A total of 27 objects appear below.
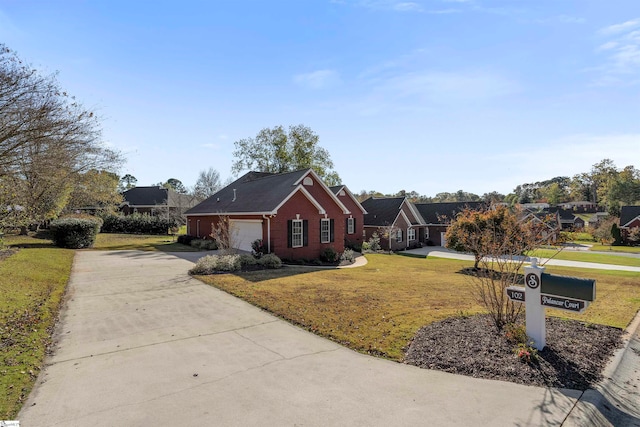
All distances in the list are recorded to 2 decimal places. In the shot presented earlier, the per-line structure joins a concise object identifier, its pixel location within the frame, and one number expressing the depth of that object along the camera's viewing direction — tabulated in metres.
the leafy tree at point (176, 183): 110.36
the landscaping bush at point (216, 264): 15.10
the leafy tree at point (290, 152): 43.97
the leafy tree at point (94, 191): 29.65
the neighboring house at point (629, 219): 44.75
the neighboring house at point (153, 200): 48.59
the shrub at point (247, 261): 16.83
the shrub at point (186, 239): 28.86
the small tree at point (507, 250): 6.74
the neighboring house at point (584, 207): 89.78
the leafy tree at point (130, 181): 106.60
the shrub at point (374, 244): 32.41
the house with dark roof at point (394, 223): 34.03
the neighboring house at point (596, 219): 57.30
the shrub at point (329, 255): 21.17
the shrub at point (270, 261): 17.42
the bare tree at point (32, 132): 12.55
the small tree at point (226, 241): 18.05
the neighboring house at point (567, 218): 54.06
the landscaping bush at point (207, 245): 25.25
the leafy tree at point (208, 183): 60.84
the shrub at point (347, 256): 22.24
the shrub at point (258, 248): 19.08
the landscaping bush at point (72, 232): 23.22
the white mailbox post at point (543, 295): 5.60
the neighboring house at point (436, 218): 39.59
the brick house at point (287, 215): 19.56
